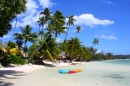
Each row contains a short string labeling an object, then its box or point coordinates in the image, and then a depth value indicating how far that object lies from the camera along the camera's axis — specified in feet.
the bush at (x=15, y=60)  67.57
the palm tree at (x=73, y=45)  121.09
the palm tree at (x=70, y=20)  128.05
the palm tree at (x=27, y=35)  88.91
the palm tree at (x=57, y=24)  94.89
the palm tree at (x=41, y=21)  119.77
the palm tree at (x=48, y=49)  81.47
